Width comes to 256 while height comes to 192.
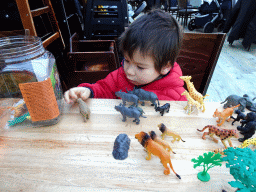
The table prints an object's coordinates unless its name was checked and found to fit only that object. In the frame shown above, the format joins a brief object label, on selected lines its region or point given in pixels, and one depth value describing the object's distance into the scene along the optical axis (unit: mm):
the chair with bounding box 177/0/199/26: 4552
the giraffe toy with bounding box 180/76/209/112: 621
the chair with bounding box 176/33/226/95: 1045
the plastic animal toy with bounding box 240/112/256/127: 508
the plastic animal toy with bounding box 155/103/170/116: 597
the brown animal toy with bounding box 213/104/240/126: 549
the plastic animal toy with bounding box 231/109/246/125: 547
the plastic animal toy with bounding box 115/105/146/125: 543
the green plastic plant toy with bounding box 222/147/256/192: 315
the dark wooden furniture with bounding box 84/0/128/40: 1601
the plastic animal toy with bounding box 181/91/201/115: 597
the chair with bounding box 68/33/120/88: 1328
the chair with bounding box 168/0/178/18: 5979
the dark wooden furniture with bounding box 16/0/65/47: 1024
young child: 673
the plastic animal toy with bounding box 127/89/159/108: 628
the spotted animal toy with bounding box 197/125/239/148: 462
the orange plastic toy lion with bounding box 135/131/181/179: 401
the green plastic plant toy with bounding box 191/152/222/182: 379
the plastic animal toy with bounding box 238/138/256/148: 463
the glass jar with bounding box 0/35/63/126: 477
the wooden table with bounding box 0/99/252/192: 385
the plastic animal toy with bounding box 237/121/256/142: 485
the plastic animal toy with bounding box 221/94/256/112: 616
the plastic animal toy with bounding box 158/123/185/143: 485
